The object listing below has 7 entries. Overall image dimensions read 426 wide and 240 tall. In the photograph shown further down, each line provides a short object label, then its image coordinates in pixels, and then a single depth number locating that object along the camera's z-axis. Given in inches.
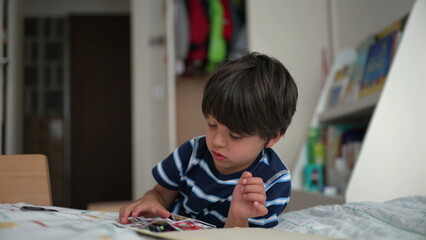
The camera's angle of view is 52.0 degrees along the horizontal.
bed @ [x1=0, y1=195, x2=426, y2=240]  22.1
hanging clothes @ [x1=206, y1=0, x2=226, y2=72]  125.5
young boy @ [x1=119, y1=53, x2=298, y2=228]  35.1
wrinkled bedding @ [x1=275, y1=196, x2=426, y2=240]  27.5
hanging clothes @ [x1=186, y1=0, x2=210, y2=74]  127.1
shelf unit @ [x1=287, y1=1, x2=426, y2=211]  61.5
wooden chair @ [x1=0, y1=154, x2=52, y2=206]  37.2
